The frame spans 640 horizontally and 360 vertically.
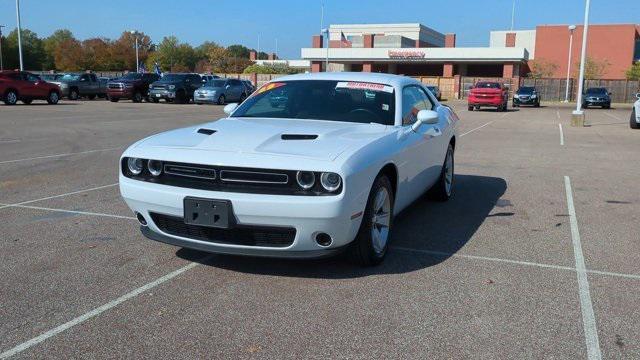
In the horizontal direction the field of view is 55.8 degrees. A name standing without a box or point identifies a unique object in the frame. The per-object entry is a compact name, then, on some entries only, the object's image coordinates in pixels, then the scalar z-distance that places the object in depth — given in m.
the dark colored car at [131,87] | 35.31
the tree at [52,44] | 100.50
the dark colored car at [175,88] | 35.47
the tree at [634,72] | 64.62
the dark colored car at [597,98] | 39.12
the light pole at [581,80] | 21.72
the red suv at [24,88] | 28.83
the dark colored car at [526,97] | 40.22
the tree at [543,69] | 69.81
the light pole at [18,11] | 43.50
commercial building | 65.62
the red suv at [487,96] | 32.94
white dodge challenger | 4.09
